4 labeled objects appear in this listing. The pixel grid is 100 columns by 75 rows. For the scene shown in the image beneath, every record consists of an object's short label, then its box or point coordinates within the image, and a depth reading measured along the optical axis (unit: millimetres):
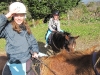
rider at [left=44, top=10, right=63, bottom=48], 4628
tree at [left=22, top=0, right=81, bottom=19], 13979
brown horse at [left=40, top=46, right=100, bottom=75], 1030
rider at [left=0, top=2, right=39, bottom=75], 1448
